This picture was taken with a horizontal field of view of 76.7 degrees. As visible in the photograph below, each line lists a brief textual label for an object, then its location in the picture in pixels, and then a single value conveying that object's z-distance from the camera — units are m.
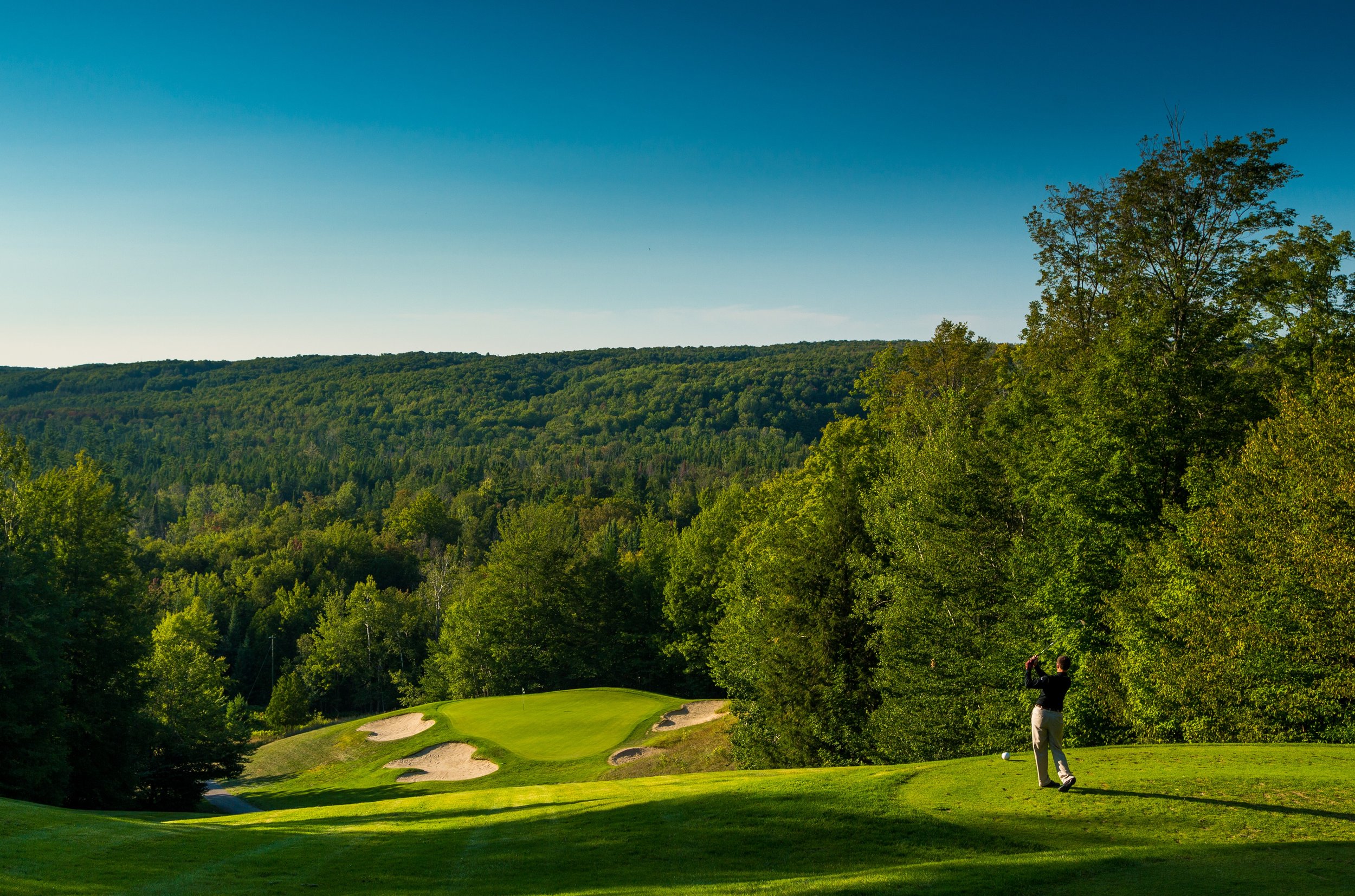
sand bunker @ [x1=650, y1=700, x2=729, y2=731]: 48.09
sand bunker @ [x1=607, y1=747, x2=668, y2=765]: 41.62
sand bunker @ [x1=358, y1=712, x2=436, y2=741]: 51.22
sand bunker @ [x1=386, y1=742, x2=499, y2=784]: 42.78
